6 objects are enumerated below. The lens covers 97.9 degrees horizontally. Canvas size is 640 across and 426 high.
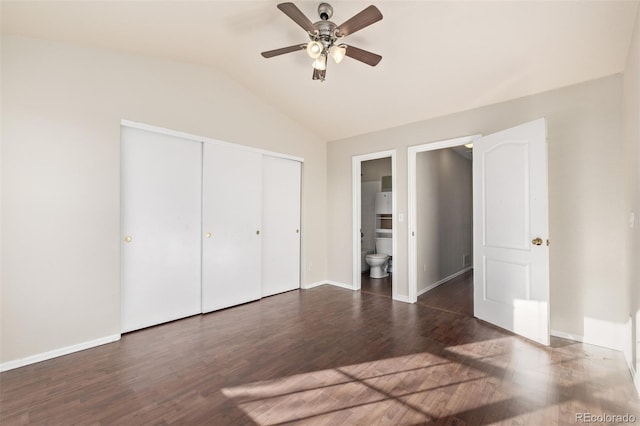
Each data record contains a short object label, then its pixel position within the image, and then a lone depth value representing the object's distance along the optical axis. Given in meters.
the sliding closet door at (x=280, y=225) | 4.19
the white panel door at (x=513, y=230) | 2.65
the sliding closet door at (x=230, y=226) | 3.48
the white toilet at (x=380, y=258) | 5.29
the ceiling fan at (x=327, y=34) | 1.89
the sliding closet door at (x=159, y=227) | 2.89
